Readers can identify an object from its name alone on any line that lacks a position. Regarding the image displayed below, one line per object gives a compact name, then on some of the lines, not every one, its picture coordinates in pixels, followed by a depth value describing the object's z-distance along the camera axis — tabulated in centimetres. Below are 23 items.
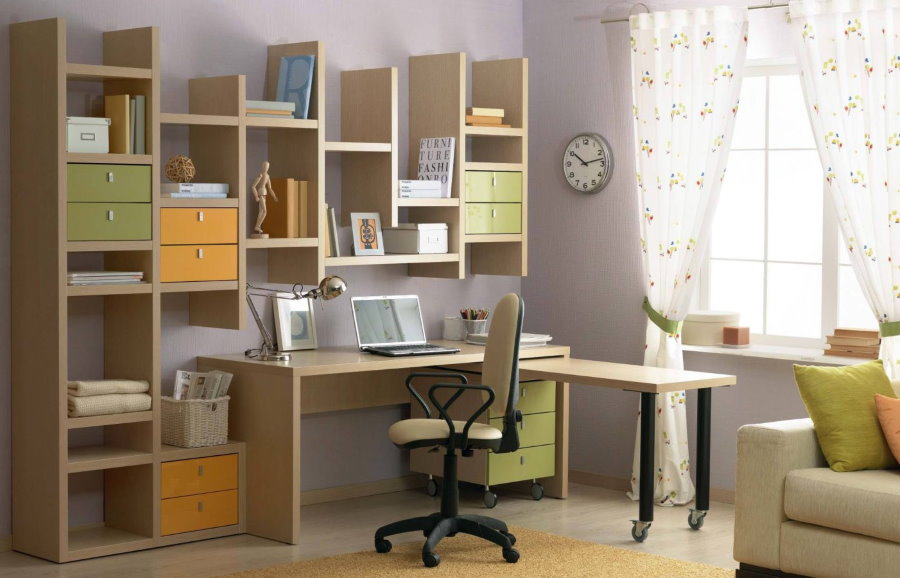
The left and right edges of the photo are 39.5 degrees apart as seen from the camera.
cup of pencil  584
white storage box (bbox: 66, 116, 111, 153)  442
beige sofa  392
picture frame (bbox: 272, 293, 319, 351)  527
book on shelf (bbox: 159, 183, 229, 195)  469
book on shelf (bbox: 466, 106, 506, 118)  567
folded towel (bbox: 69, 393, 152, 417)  450
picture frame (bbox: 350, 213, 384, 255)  536
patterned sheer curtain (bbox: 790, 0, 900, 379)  493
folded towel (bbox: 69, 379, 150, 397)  452
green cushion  420
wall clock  595
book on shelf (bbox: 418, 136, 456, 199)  556
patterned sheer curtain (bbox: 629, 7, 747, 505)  543
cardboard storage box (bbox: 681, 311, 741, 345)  565
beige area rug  438
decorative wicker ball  473
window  539
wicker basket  476
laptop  538
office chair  452
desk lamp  496
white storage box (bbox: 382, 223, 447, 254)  549
